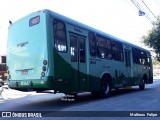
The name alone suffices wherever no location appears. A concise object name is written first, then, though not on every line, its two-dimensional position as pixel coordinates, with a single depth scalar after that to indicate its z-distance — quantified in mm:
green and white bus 5026
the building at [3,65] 16648
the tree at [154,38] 15221
